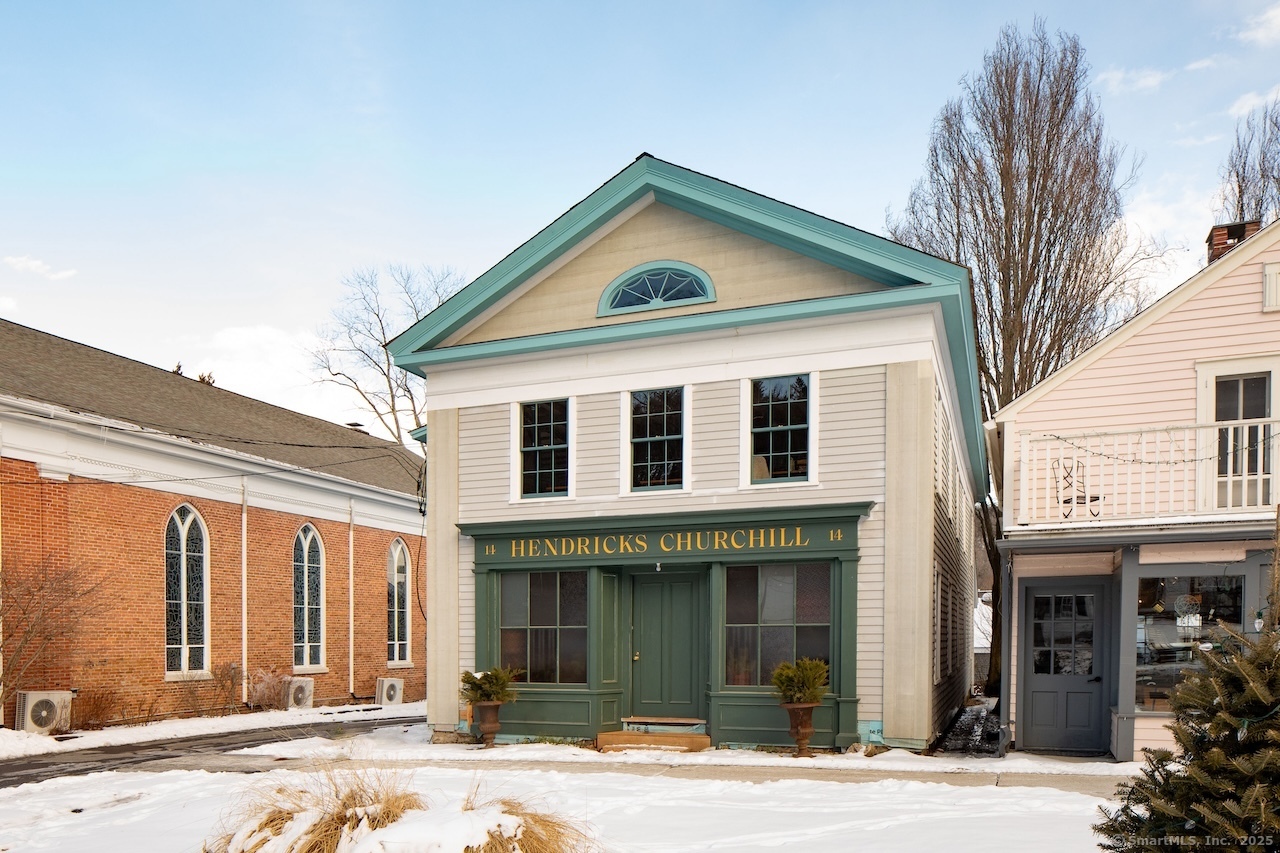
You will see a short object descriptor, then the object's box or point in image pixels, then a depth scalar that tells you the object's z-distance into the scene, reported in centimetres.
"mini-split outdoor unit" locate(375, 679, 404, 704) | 2469
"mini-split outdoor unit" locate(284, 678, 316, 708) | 2217
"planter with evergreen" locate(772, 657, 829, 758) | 1268
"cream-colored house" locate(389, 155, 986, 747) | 1312
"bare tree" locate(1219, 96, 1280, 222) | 2533
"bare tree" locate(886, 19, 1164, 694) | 2356
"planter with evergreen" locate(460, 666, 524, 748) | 1455
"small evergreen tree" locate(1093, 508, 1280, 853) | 478
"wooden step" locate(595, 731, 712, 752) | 1361
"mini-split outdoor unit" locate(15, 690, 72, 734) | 1627
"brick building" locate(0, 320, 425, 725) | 1705
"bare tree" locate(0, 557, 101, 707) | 1606
